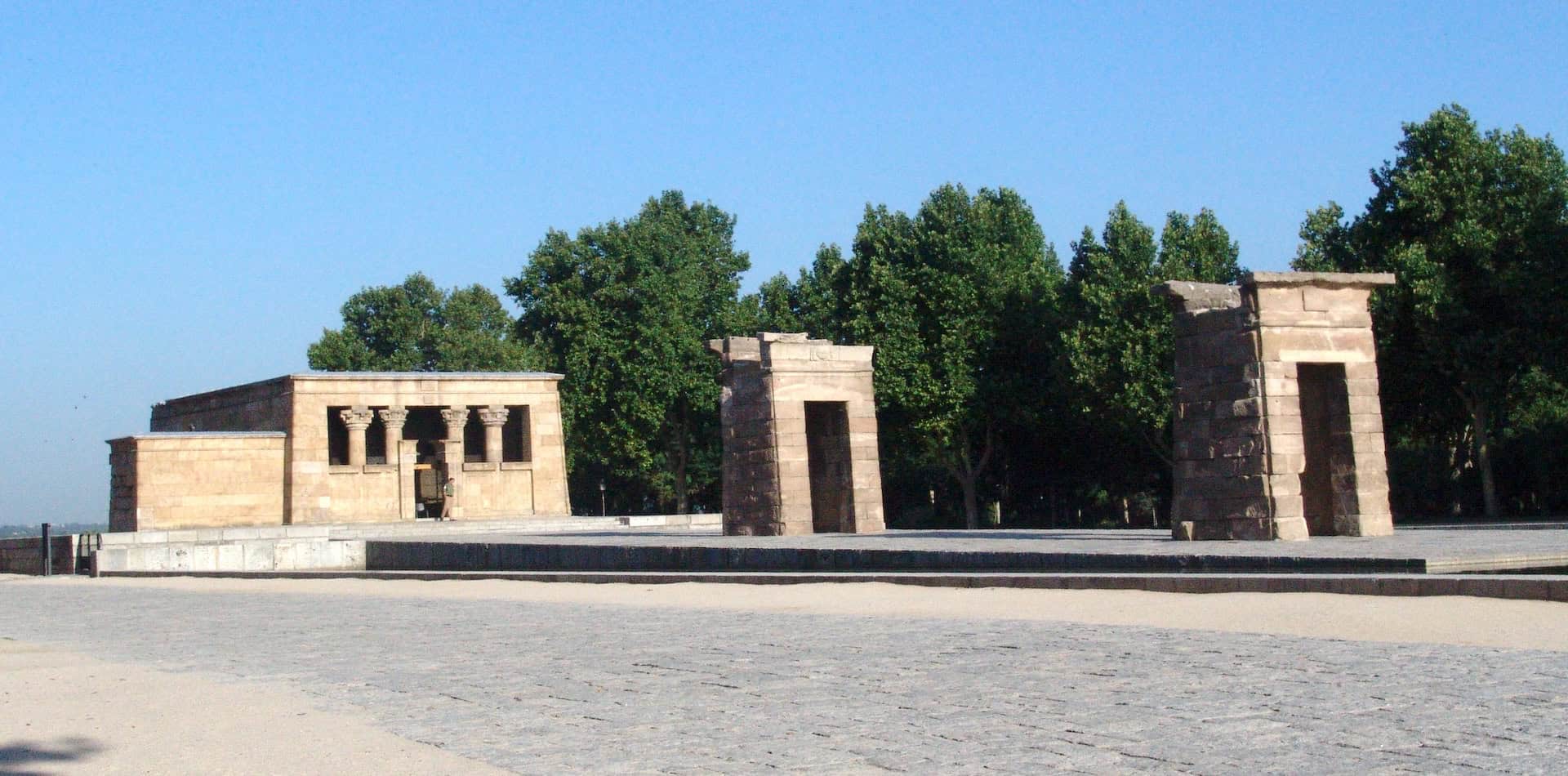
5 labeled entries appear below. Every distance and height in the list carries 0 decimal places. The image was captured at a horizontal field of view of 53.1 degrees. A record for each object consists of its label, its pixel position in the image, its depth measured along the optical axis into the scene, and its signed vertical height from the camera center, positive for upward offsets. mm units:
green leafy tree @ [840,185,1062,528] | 48125 +5928
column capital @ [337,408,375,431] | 45719 +3749
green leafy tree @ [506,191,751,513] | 57688 +6986
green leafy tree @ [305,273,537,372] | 73750 +11007
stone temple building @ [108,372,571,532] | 42000 +2663
